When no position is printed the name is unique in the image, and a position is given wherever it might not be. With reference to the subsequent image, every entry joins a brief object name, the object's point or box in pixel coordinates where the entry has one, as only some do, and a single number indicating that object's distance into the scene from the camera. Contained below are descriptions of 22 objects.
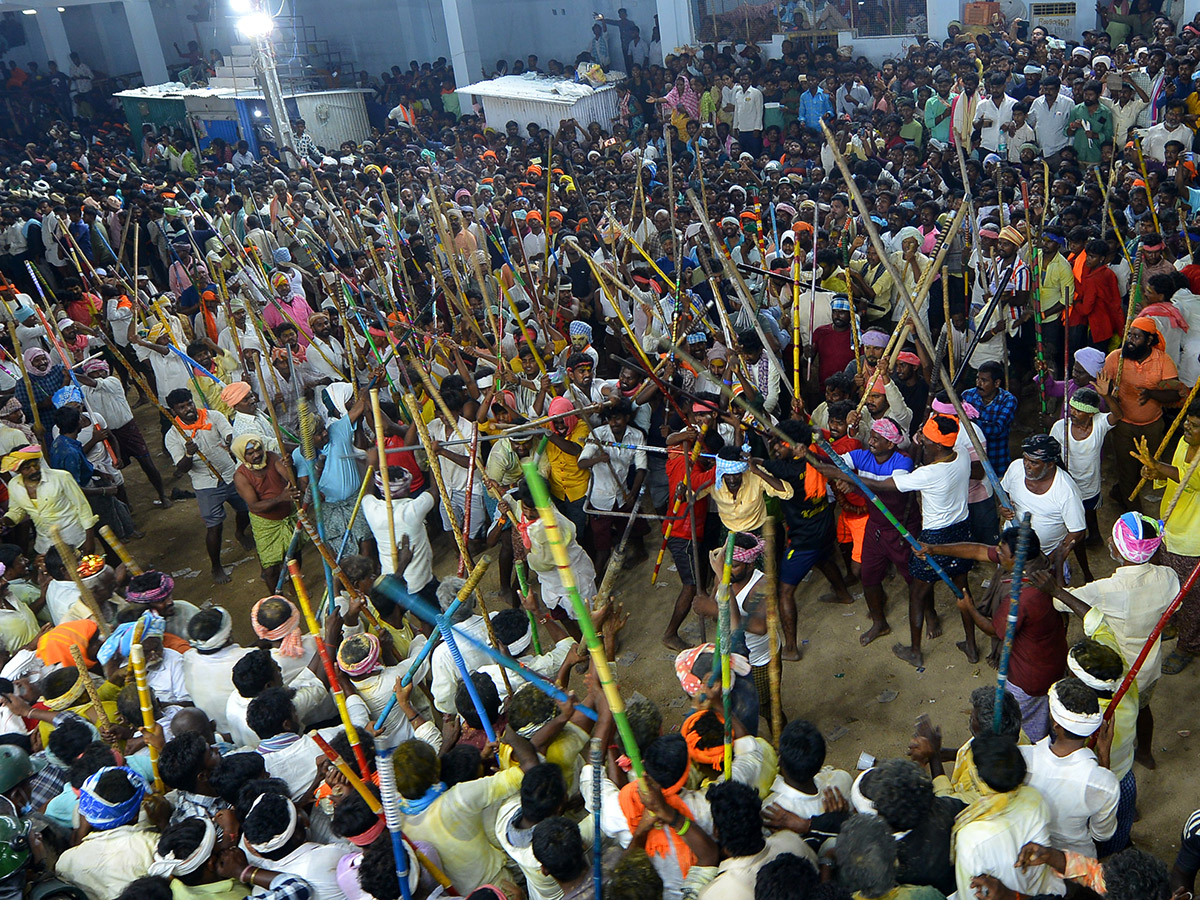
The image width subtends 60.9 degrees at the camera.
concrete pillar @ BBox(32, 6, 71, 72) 28.00
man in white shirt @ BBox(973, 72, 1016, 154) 12.05
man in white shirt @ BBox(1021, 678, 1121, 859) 3.26
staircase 23.70
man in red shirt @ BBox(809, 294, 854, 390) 6.84
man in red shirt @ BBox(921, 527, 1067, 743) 4.01
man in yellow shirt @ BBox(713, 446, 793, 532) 5.02
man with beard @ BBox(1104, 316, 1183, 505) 5.79
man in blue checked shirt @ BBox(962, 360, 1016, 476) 5.54
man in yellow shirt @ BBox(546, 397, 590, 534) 5.92
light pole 16.11
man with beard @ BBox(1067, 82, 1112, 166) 11.48
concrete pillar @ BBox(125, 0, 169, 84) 26.62
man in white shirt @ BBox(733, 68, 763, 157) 15.70
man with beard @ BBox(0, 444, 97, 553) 6.10
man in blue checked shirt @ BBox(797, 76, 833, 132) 15.41
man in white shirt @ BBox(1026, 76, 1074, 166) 11.72
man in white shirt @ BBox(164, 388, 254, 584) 6.65
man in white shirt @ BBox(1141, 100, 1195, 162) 10.08
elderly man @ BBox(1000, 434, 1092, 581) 4.64
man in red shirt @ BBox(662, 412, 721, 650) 5.39
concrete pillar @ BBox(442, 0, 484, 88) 22.17
